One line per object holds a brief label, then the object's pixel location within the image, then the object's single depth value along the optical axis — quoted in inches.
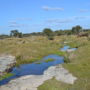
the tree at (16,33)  4185.8
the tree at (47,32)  3899.6
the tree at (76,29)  4488.7
